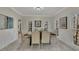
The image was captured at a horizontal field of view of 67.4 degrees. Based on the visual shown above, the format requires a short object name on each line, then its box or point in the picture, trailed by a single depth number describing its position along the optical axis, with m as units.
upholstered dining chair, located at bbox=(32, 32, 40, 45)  2.79
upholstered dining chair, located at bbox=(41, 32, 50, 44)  2.78
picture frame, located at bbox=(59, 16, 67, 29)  2.47
